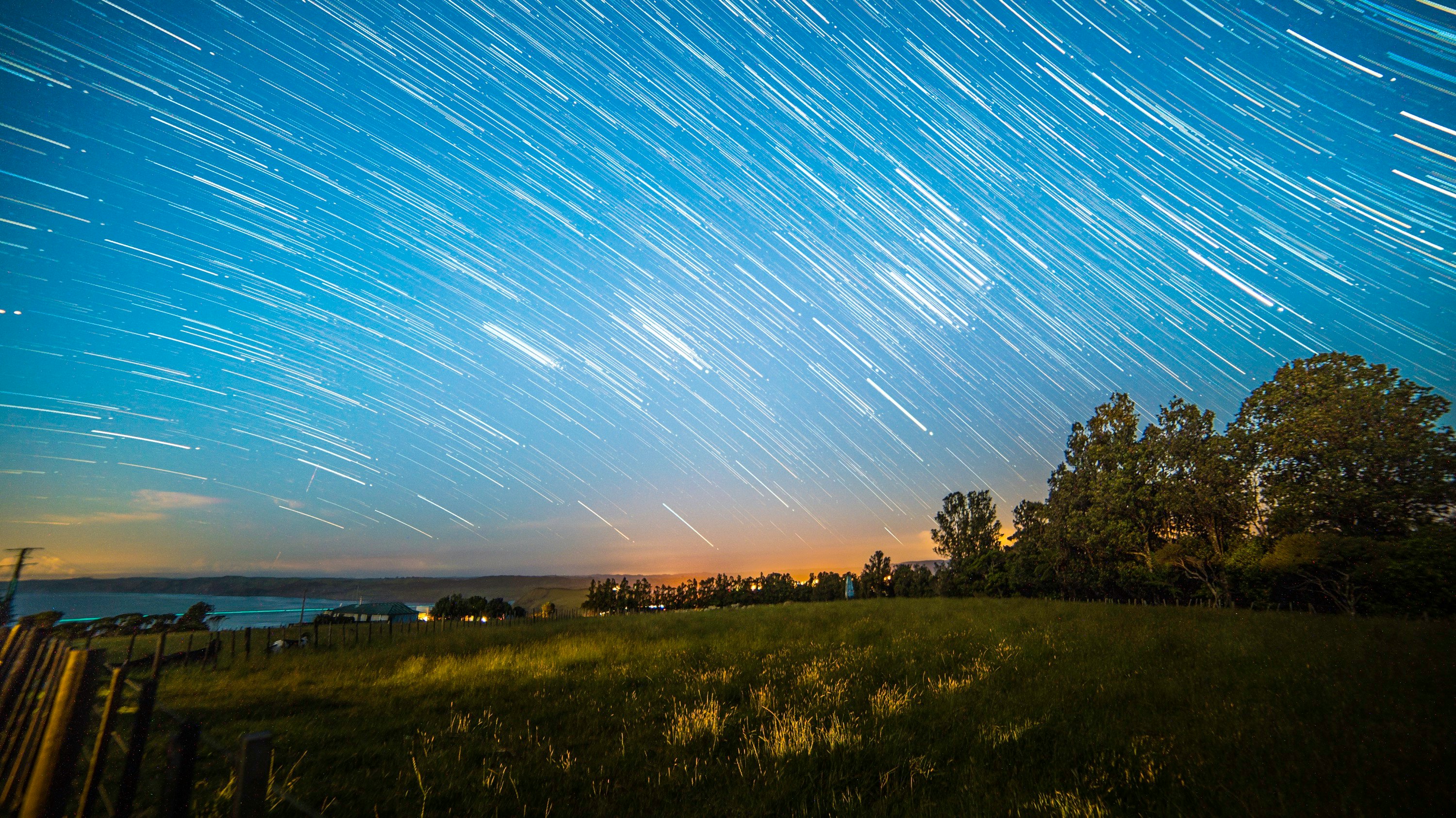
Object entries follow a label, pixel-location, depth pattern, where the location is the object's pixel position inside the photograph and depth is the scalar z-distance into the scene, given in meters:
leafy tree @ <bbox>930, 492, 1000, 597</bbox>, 70.25
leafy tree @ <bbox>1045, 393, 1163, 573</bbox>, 37.50
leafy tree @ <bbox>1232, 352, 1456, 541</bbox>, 23.38
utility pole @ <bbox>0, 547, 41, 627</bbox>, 35.19
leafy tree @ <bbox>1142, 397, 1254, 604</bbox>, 30.53
